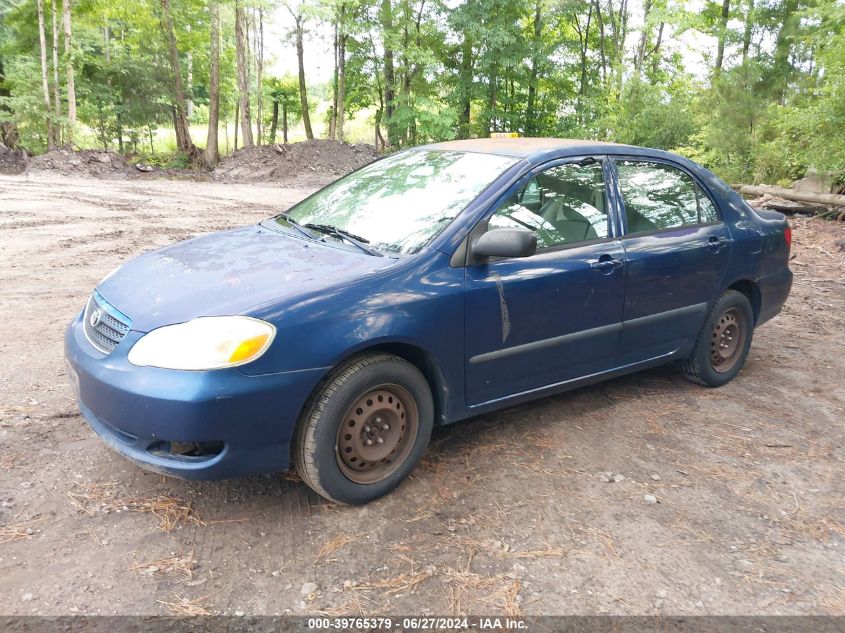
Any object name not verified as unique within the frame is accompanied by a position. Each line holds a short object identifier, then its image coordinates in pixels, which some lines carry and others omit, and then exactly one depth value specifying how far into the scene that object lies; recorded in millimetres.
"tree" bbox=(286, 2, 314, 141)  30688
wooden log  12023
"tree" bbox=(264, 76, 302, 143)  43688
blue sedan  2750
